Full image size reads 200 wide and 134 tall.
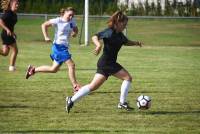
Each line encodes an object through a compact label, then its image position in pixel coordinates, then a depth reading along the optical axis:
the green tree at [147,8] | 41.75
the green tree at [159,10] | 41.68
